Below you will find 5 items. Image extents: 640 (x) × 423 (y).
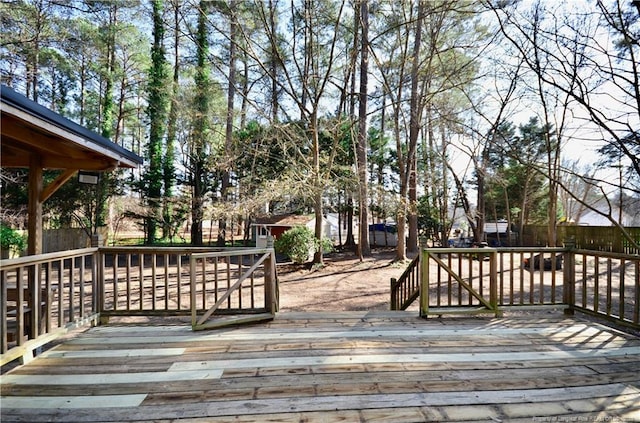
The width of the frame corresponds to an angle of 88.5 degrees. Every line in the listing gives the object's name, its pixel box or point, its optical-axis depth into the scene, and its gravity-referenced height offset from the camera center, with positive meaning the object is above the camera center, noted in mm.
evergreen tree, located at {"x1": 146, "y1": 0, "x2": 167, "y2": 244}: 15219 +4275
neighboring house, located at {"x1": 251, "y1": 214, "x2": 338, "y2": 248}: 16234 -428
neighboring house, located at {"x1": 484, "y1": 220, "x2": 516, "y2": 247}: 18234 -1363
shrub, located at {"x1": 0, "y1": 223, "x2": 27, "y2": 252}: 11172 -886
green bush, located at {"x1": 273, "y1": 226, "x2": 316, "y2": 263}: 10570 -981
